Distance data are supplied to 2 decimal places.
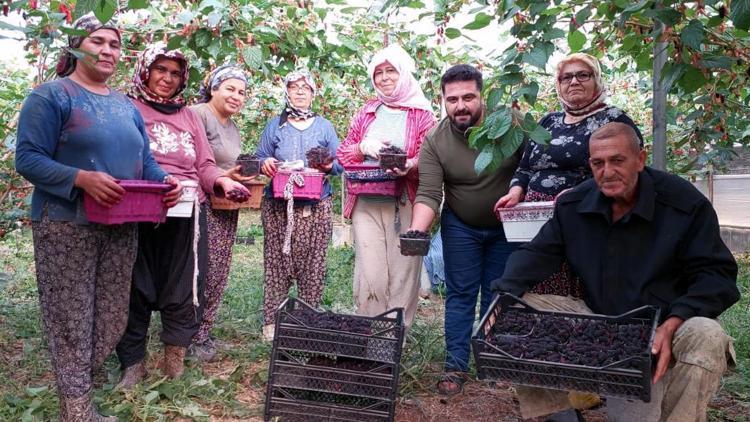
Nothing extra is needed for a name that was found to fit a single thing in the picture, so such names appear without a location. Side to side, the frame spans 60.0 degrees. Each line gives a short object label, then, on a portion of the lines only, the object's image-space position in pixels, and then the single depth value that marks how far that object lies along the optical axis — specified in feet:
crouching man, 6.41
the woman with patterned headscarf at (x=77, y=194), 7.20
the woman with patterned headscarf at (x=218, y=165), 11.07
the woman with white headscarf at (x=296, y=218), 11.72
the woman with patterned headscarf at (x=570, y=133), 8.79
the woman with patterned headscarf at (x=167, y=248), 9.25
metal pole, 8.91
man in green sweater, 9.69
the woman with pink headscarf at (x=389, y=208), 10.66
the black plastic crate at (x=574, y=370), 5.81
